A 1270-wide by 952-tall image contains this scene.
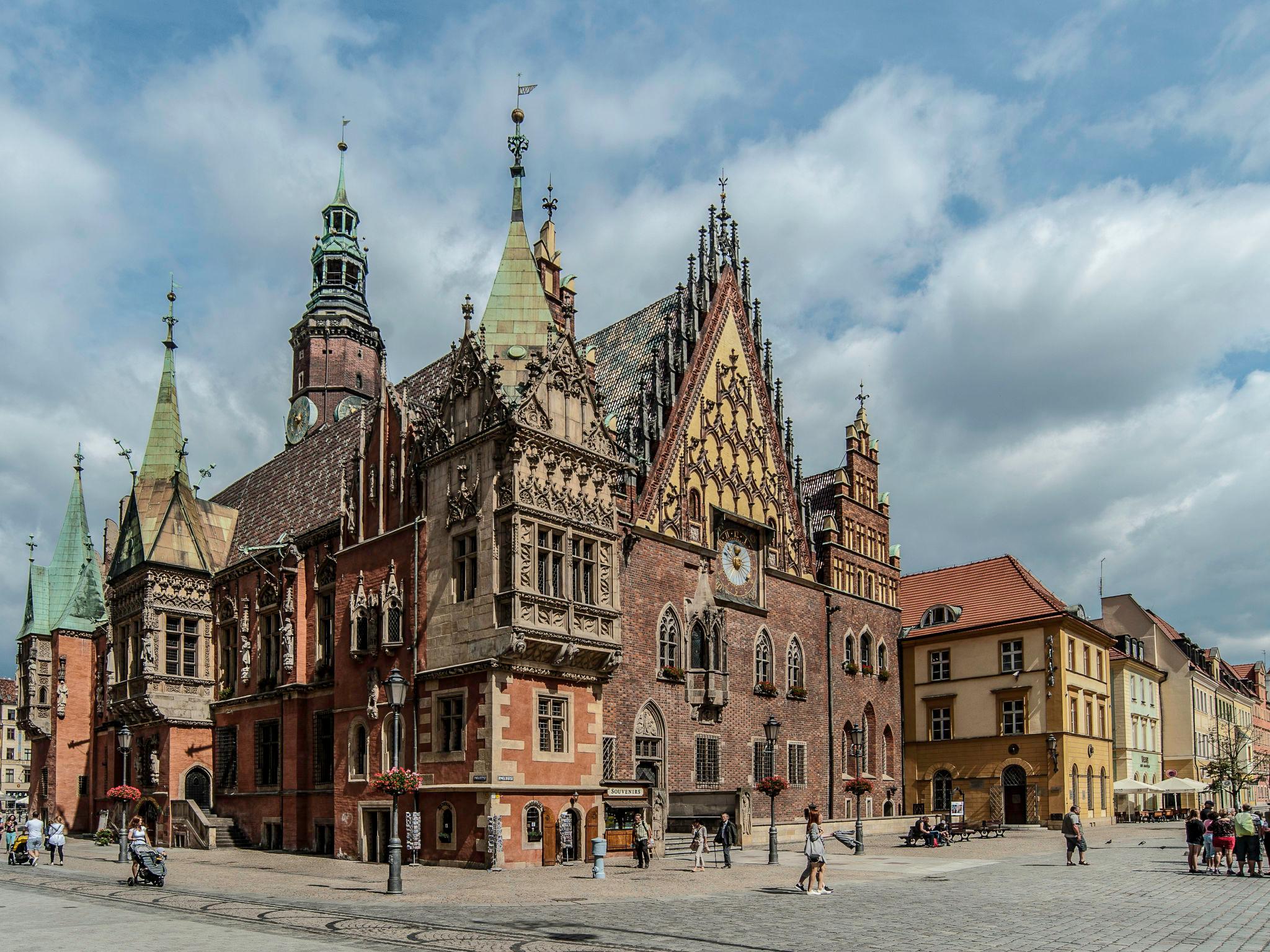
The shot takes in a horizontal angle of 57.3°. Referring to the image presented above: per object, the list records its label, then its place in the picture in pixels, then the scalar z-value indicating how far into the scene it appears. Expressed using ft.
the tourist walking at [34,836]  108.68
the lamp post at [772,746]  98.37
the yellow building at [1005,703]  161.17
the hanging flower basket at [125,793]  115.96
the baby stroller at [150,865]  80.07
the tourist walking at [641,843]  91.40
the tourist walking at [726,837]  92.84
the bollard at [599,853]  81.05
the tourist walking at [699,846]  88.99
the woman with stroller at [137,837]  82.69
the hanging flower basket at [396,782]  80.07
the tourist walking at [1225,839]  90.21
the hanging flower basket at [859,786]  126.11
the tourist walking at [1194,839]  90.99
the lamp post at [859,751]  111.14
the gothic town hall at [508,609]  102.27
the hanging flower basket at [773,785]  100.53
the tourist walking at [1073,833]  96.27
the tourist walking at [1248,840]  86.79
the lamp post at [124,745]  104.53
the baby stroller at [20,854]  101.81
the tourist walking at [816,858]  73.87
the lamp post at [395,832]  74.74
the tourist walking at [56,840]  104.22
